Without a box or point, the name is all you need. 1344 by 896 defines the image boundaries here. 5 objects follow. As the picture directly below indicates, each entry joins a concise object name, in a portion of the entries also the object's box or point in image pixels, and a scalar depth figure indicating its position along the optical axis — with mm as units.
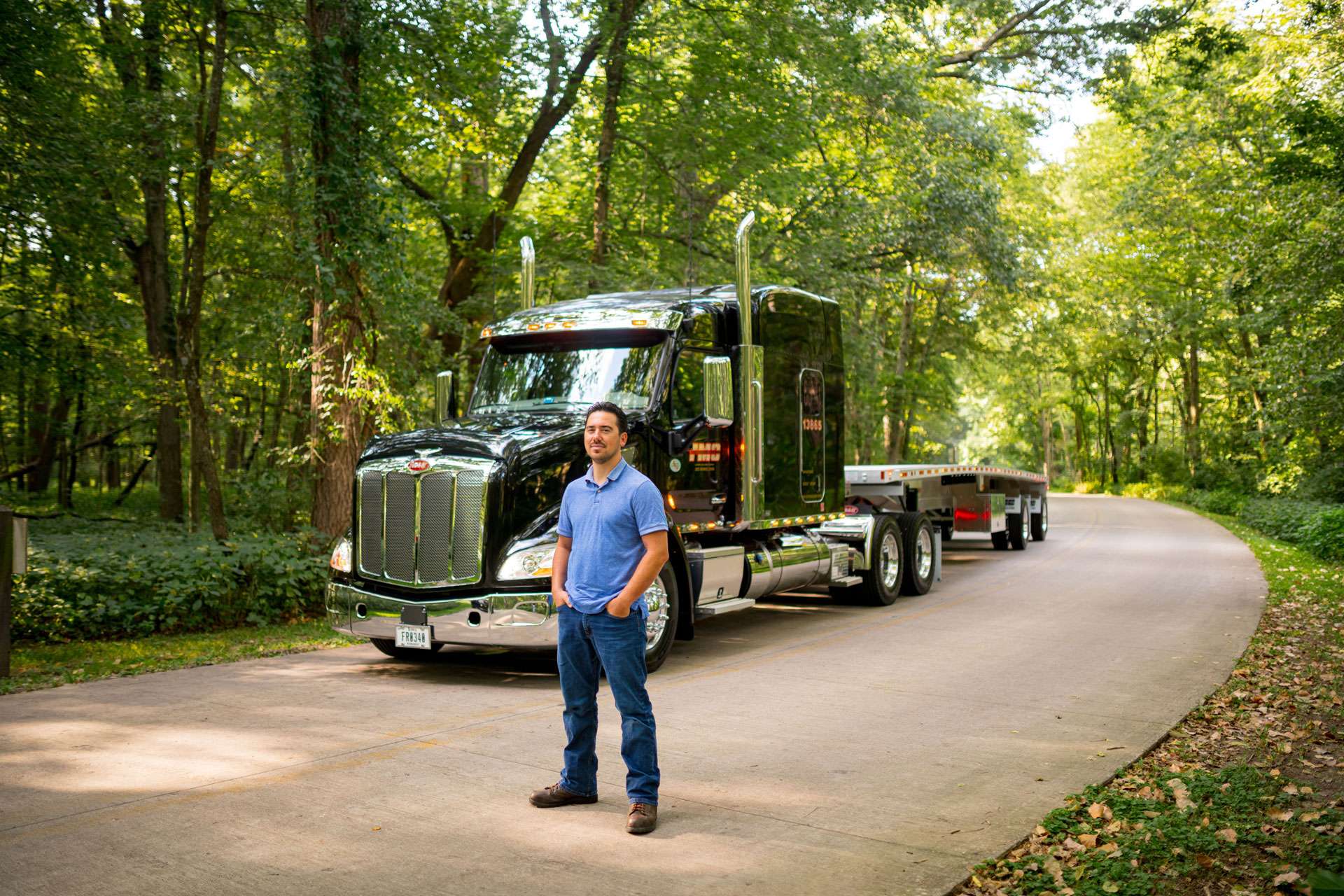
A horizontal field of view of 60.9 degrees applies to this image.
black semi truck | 8945
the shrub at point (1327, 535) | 19578
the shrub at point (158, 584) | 10516
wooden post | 8781
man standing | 5207
